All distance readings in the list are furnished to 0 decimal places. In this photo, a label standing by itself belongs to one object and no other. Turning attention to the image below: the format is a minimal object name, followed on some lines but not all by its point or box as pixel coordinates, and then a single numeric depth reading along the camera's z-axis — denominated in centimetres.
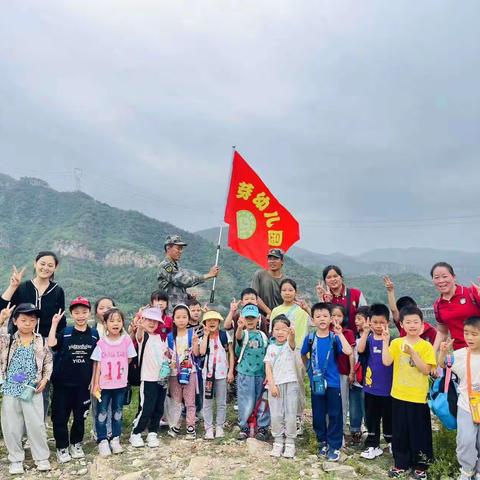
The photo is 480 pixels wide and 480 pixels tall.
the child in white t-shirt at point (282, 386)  529
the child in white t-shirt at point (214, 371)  587
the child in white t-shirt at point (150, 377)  566
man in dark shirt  679
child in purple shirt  531
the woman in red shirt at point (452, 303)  495
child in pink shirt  534
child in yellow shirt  483
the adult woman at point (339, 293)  618
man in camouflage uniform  695
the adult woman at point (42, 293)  541
